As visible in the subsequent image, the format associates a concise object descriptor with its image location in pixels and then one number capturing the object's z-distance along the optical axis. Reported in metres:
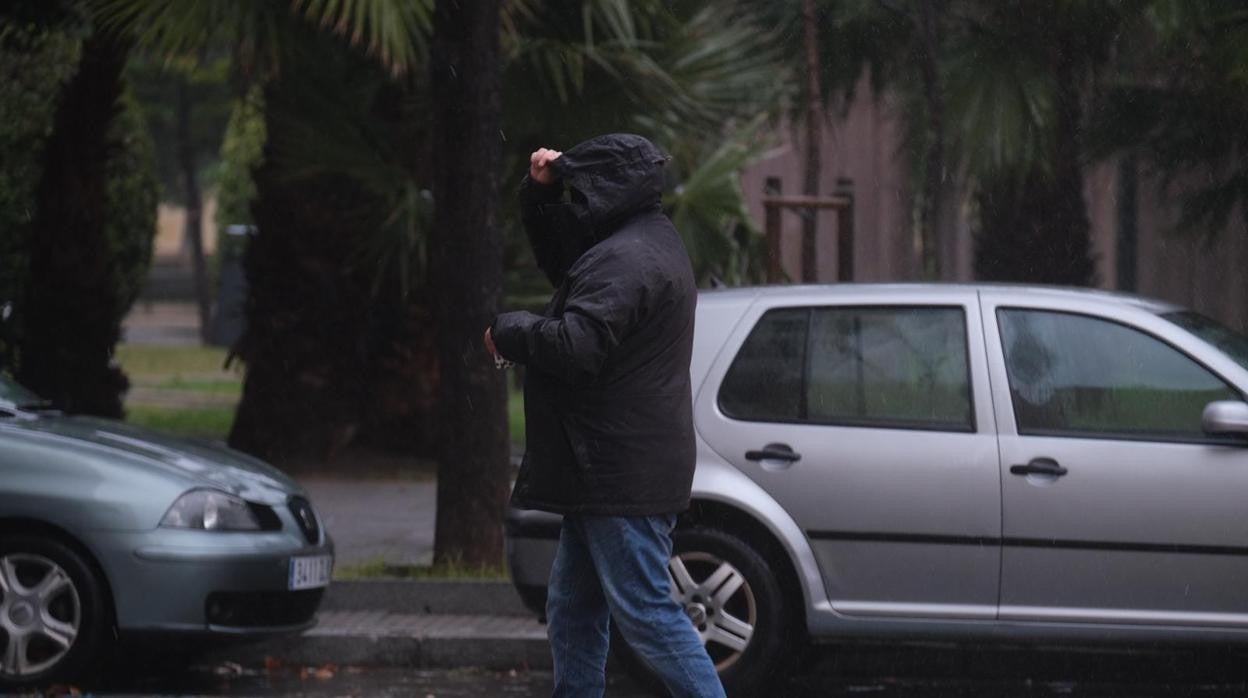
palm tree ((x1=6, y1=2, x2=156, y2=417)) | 26.59
